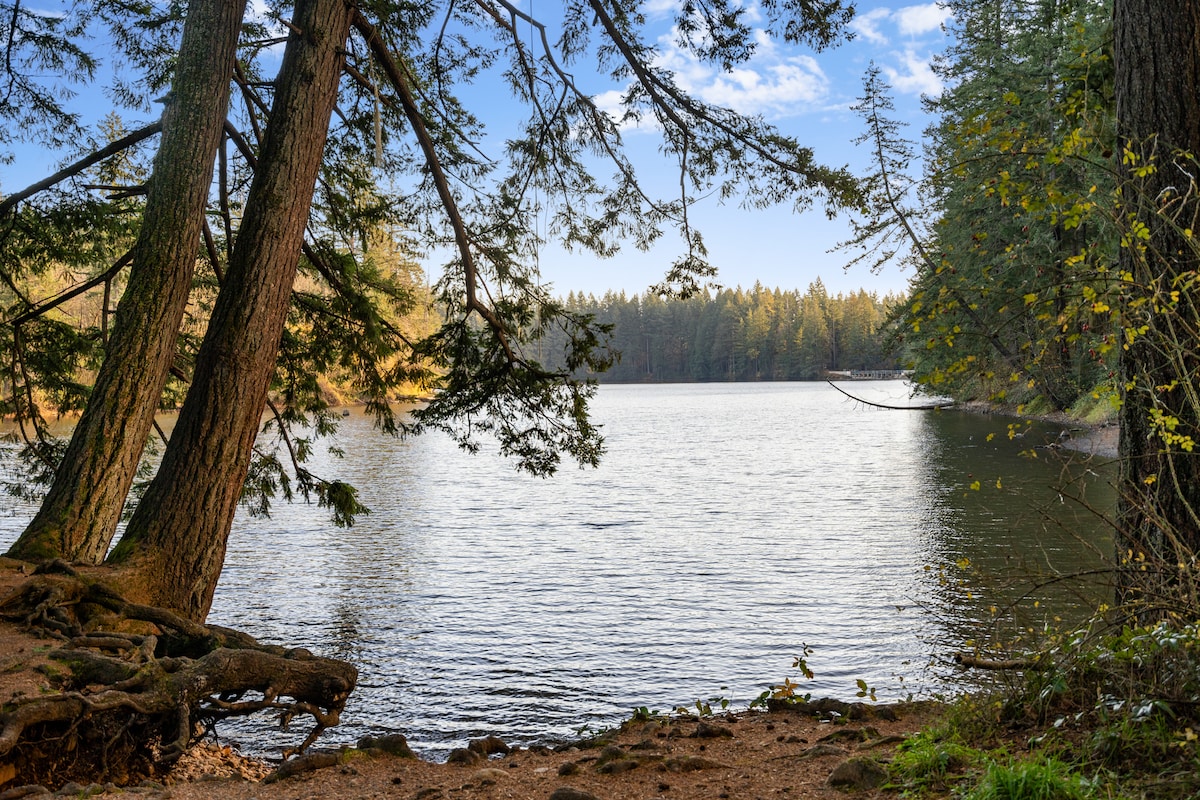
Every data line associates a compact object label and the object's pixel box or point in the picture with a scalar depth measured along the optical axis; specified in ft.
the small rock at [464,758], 17.69
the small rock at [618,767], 15.14
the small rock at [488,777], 14.97
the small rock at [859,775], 11.69
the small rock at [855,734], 15.76
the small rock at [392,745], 17.98
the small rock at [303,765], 15.42
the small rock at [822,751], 14.58
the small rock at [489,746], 19.13
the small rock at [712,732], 17.98
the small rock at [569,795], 13.14
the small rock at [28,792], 11.64
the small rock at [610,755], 15.89
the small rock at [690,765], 14.96
